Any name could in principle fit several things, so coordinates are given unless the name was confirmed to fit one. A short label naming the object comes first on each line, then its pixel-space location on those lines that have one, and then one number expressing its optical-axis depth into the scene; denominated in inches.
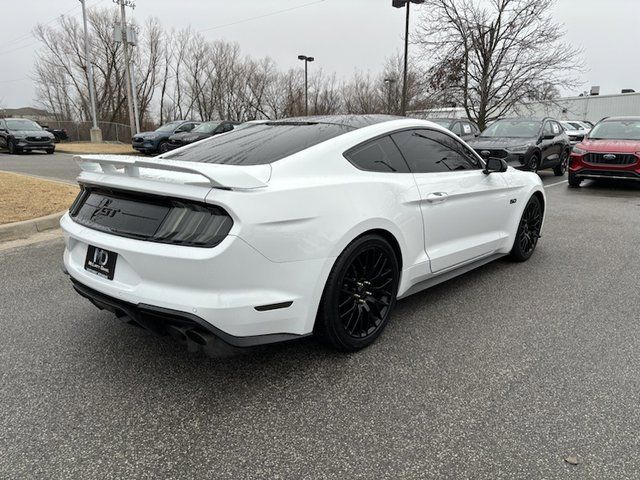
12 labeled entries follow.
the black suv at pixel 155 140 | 826.2
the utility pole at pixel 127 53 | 1024.9
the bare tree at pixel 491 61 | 812.0
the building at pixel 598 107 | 1336.1
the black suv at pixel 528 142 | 436.1
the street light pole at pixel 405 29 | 773.3
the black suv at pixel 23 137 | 794.2
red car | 388.8
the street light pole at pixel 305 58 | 1374.3
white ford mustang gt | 92.4
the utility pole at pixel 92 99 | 1147.3
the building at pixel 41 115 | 1934.5
